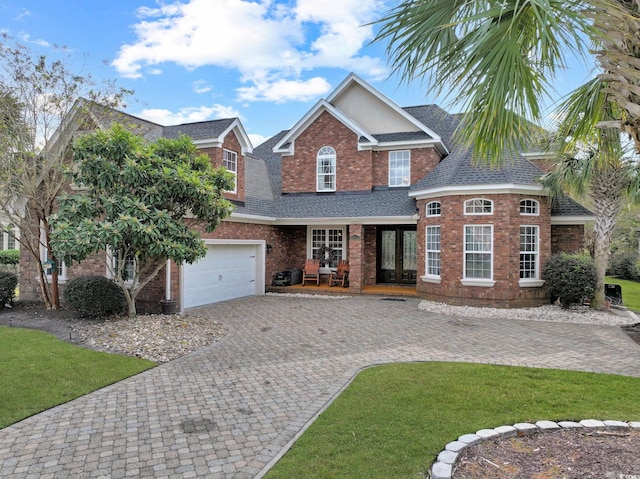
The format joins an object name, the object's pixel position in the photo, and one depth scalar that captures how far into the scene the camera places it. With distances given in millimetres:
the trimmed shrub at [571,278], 12320
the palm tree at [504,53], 3441
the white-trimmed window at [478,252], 13383
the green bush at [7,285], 12750
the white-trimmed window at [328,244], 18453
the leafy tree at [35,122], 11570
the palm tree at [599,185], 12242
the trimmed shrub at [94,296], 10836
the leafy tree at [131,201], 9188
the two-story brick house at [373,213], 13312
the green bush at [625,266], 26852
